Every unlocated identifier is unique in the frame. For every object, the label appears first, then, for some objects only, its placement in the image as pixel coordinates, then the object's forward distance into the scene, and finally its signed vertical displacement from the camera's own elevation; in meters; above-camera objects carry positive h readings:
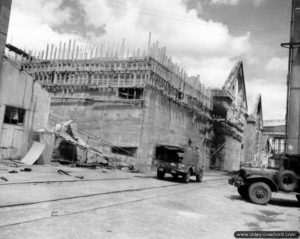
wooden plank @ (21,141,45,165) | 19.74 -0.49
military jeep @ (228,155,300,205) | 13.21 -0.56
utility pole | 16.61 +3.53
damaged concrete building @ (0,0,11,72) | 9.54 +3.72
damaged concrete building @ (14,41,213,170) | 26.22 +4.83
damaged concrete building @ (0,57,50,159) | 19.05 +2.23
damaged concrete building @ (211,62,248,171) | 42.47 +5.75
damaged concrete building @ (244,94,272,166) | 55.59 +4.88
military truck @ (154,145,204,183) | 20.08 -0.15
